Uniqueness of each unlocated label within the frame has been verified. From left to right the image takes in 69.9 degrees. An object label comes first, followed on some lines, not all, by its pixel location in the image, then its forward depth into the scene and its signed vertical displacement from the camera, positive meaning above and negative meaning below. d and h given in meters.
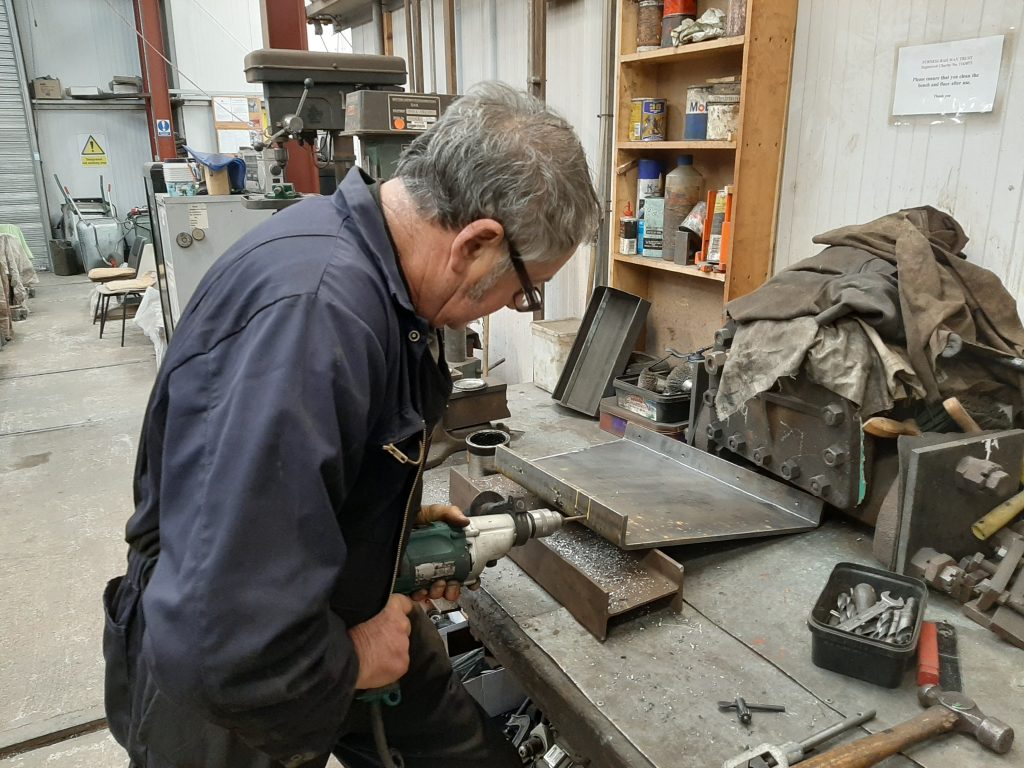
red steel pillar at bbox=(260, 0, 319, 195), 3.98 +0.79
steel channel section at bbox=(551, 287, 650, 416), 2.18 -0.52
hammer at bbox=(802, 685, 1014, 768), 0.85 -0.65
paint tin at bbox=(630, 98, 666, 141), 2.21 +0.16
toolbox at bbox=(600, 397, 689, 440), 1.80 -0.61
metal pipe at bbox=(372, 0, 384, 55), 4.44 +0.89
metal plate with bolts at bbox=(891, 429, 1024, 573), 1.17 -0.51
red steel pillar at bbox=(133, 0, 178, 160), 7.12 +0.96
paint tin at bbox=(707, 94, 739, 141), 1.95 +0.15
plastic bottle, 2.17 -0.05
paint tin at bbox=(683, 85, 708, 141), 2.05 +0.16
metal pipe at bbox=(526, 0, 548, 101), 2.77 +0.47
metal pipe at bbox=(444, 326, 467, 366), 2.46 -0.56
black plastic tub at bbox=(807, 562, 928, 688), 0.99 -0.63
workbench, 0.93 -0.68
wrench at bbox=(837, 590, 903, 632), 1.08 -0.63
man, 0.68 -0.25
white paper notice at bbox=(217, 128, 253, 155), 8.84 +0.40
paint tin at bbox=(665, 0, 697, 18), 2.04 +0.45
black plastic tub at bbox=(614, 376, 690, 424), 1.83 -0.56
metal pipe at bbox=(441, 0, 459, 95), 3.36 +0.58
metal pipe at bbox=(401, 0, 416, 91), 3.74 +0.68
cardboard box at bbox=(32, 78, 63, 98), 8.07 +0.93
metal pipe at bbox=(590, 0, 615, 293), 2.52 +0.11
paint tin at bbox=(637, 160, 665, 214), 2.26 -0.01
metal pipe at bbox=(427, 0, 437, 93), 3.82 +0.65
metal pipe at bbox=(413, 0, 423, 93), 3.72 +0.66
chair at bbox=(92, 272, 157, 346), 5.42 -0.80
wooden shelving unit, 1.86 +0.06
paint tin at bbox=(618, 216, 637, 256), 2.32 -0.19
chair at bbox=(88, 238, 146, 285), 5.79 -0.75
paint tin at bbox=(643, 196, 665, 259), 2.23 -0.16
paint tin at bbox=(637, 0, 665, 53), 2.12 +0.42
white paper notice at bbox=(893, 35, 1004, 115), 1.53 +0.20
